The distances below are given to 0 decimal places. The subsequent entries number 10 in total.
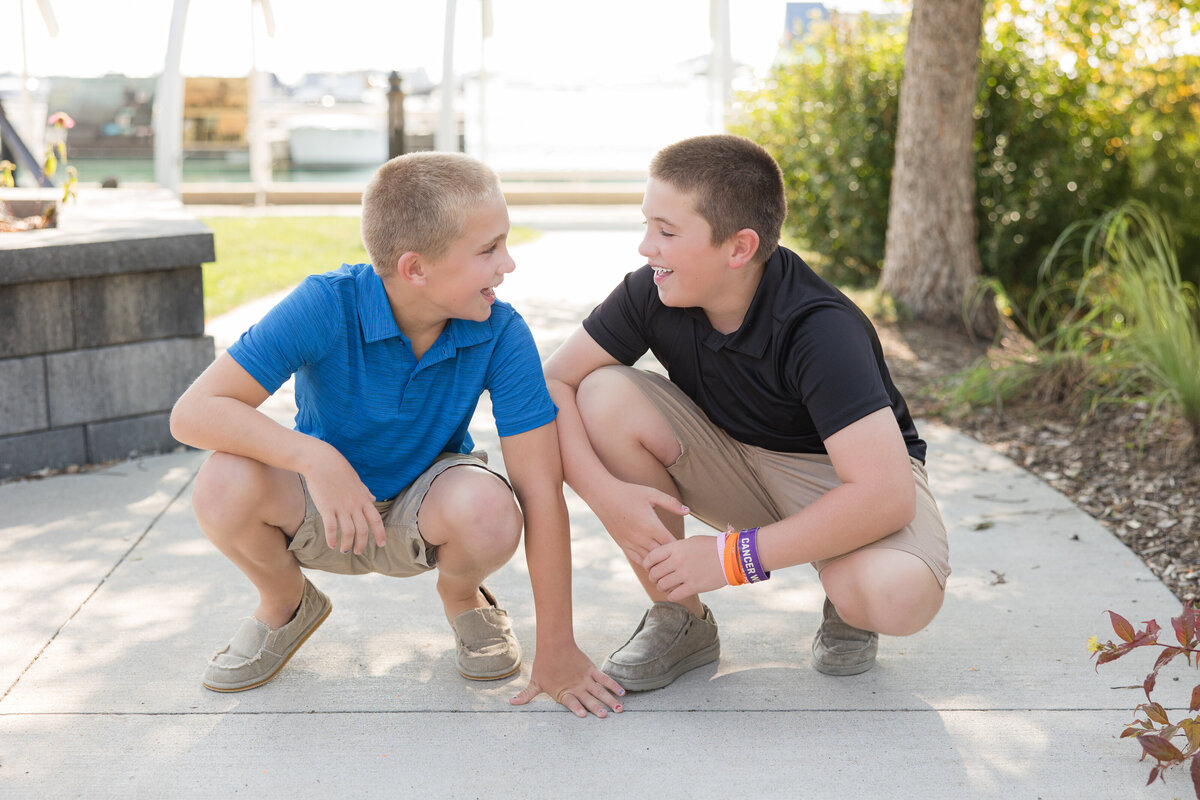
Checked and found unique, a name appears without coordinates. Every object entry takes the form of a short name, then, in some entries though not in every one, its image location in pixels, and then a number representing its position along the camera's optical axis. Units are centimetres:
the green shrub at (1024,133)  661
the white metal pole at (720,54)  1208
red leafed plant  202
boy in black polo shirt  226
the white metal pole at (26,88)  848
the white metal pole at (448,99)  1137
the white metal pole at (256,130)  1225
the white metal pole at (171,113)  925
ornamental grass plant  390
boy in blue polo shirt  230
